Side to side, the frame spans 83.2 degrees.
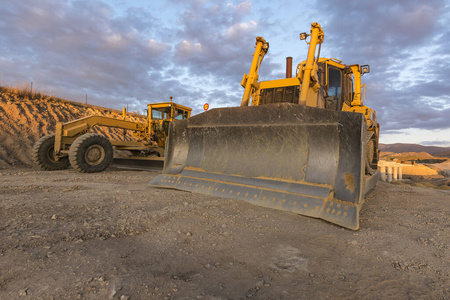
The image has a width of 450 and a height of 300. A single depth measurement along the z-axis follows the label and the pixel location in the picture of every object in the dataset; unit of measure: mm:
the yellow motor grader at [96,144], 6664
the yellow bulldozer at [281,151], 2833
